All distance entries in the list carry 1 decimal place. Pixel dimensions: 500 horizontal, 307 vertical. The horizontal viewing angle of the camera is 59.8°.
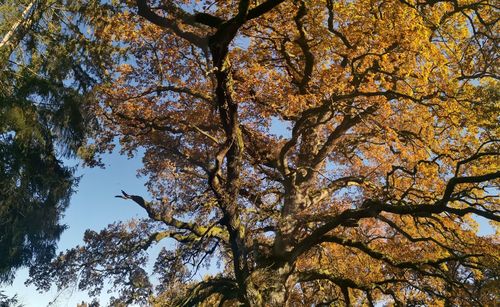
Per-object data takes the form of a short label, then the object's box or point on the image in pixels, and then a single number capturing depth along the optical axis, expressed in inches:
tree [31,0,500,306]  410.3
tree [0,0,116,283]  561.6
